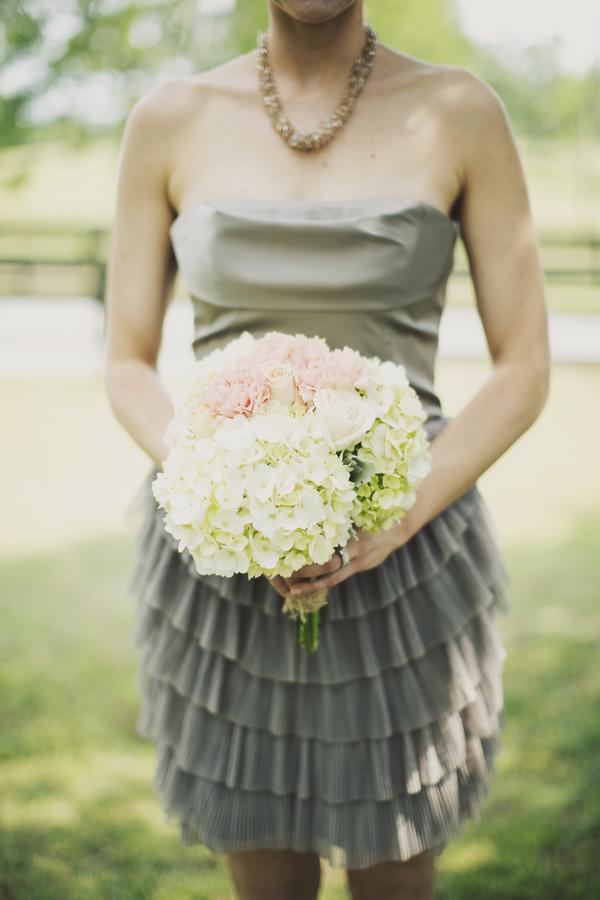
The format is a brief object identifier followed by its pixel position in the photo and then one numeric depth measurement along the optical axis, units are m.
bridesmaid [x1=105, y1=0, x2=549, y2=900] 2.04
